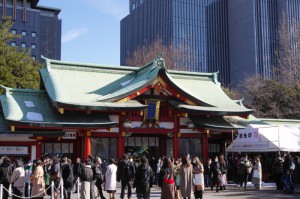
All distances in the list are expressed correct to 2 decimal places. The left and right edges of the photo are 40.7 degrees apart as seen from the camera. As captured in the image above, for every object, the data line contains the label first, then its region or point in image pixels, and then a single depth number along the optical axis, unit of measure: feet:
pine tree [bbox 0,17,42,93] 104.25
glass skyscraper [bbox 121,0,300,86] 294.46
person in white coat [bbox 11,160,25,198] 50.05
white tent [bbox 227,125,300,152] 79.00
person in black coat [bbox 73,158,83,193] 54.72
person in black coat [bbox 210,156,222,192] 69.00
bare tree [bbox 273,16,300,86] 124.67
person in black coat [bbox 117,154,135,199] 55.57
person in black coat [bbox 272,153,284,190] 68.95
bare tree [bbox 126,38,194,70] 159.82
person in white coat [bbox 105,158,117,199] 52.54
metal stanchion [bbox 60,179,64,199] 50.73
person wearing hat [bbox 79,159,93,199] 49.88
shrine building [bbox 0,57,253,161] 72.95
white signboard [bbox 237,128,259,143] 82.28
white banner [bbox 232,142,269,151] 80.64
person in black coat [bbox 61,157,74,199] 52.37
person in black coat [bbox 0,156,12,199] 50.83
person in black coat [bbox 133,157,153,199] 47.34
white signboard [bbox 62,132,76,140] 78.02
